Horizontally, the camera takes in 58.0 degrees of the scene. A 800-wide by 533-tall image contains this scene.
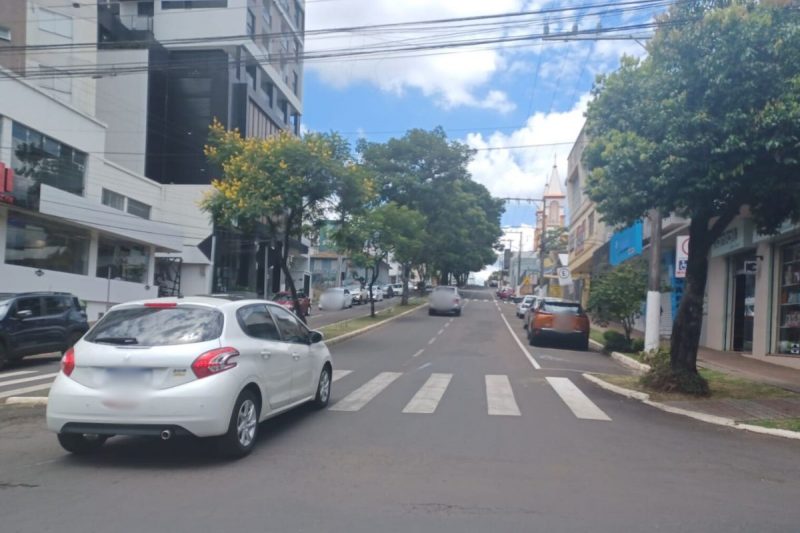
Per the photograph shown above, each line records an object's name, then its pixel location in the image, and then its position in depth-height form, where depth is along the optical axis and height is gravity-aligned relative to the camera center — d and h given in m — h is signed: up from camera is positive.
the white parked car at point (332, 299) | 36.84 -1.53
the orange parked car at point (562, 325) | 23.30 -1.42
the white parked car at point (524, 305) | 39.00 -1.47
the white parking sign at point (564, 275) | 34.16 +0.28
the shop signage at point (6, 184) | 24.39 +2.43
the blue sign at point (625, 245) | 29.03 +1.70
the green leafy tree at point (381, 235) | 23.28 +1.50
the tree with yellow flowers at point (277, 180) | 20.59 +2.56
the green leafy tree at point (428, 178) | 43.66 +5.87
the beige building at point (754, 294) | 18.59 -0.14
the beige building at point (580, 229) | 42.03 +3.33
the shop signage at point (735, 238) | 20.36 +1.51
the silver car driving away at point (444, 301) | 40.25 -1.42
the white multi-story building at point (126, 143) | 27.77 +5.66
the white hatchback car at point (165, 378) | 6.74 -1.11
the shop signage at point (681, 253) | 17.80 +0.83
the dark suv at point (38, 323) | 15.72 -1.54
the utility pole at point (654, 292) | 16.84 -0.17
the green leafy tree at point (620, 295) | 21.62 -0.35
